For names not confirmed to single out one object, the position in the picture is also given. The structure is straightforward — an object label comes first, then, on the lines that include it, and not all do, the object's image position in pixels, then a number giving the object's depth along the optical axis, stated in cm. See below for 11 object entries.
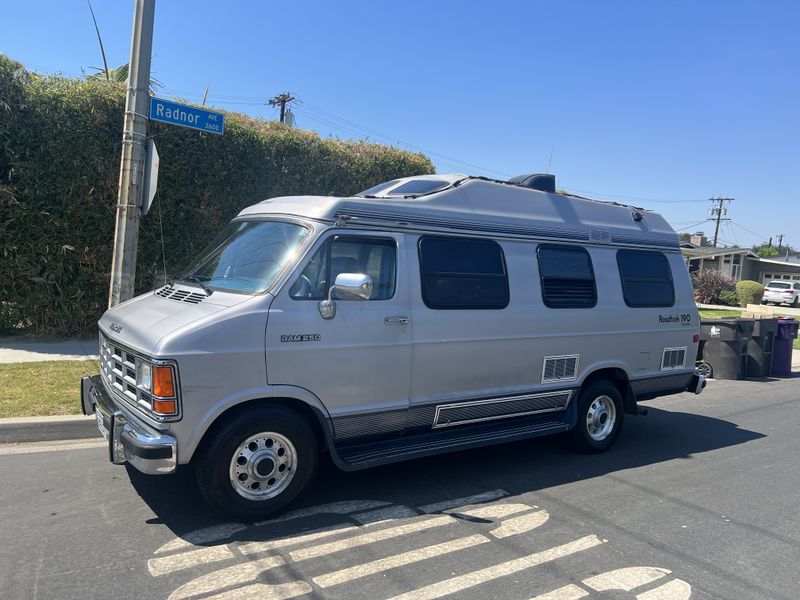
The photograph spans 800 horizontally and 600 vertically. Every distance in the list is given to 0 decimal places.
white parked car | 3878
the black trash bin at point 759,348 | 1174
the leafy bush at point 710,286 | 3394
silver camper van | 405
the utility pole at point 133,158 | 721
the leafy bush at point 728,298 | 3369
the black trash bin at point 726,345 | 1138
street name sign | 720
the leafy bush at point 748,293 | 3372
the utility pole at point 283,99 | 3798
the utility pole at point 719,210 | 7069
